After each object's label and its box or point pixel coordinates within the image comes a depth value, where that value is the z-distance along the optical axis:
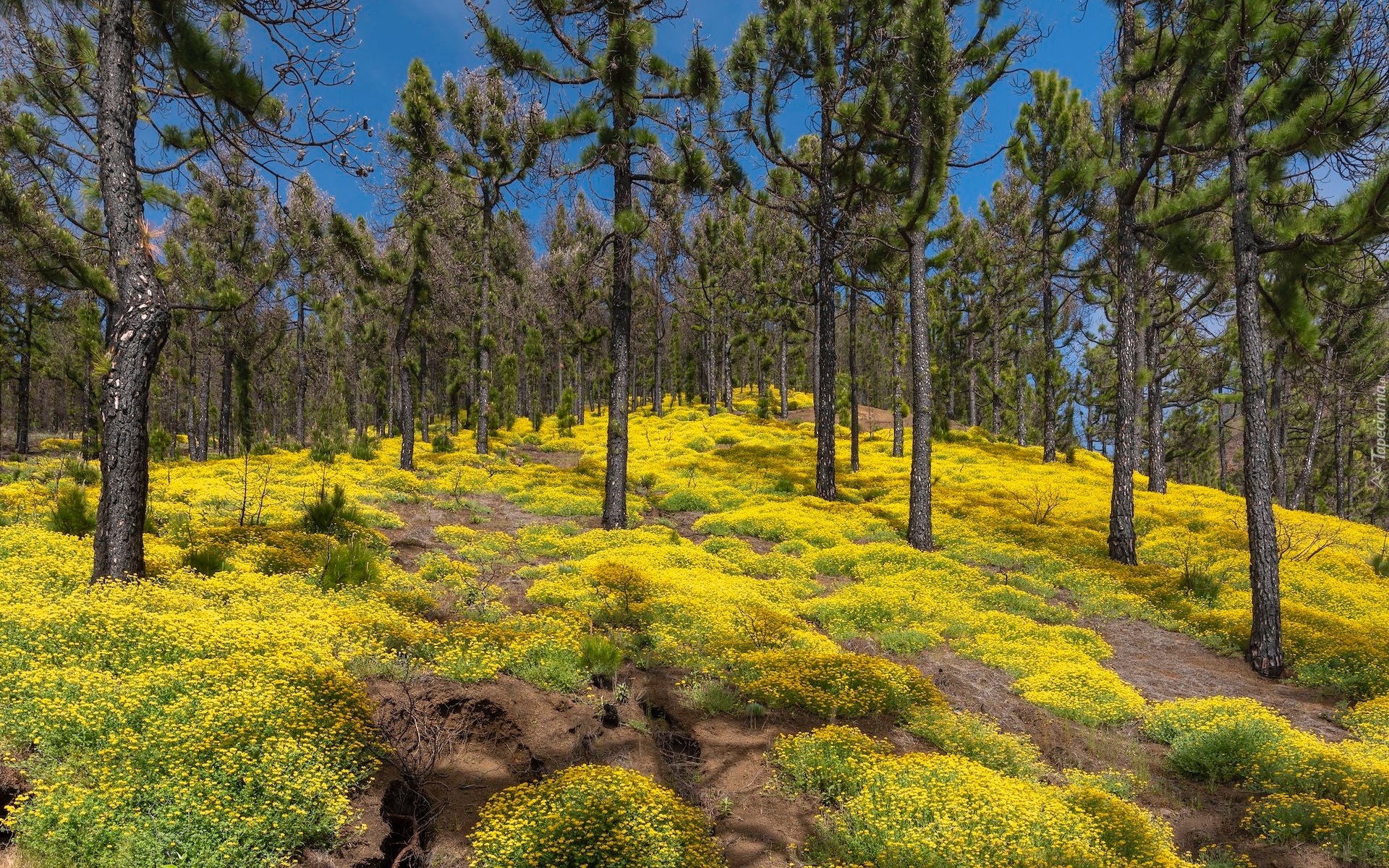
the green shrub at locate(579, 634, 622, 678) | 7.46
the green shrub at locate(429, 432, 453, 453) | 28.78
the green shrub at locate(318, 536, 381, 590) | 8.80
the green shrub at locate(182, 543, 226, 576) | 8.27
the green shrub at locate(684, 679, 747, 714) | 7.45
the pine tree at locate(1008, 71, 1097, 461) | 25.86
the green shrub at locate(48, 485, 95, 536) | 9.57
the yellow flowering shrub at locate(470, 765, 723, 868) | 4.48
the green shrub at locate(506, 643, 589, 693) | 7.20
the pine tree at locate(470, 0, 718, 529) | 14.36
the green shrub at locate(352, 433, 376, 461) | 25.05
